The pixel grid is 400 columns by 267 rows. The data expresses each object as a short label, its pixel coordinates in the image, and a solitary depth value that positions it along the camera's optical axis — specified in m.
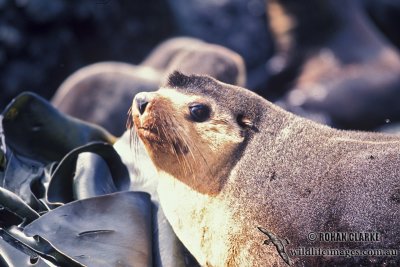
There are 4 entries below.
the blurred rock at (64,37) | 17.95
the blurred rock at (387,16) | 28.22
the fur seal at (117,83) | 15.28
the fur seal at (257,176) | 4.86
